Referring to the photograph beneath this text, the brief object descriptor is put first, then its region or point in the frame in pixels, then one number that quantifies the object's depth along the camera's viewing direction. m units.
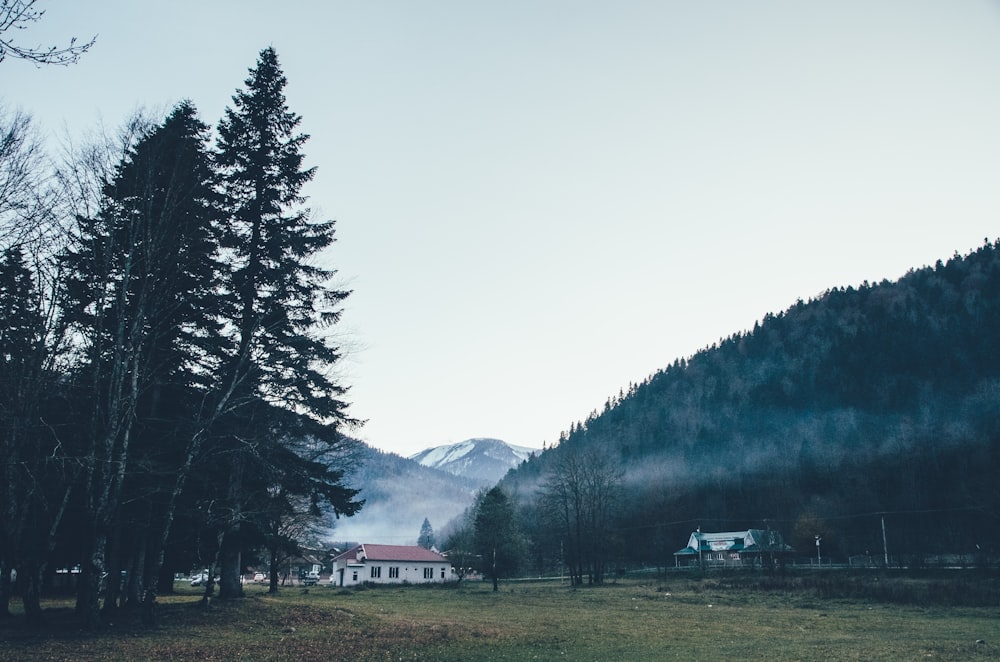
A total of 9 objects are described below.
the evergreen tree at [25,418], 16.66
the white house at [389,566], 83.31
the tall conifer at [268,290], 22.66
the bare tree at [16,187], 12.43
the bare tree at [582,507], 67.62
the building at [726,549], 105.06
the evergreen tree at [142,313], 17.41
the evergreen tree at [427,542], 185.25
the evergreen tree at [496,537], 61.41
